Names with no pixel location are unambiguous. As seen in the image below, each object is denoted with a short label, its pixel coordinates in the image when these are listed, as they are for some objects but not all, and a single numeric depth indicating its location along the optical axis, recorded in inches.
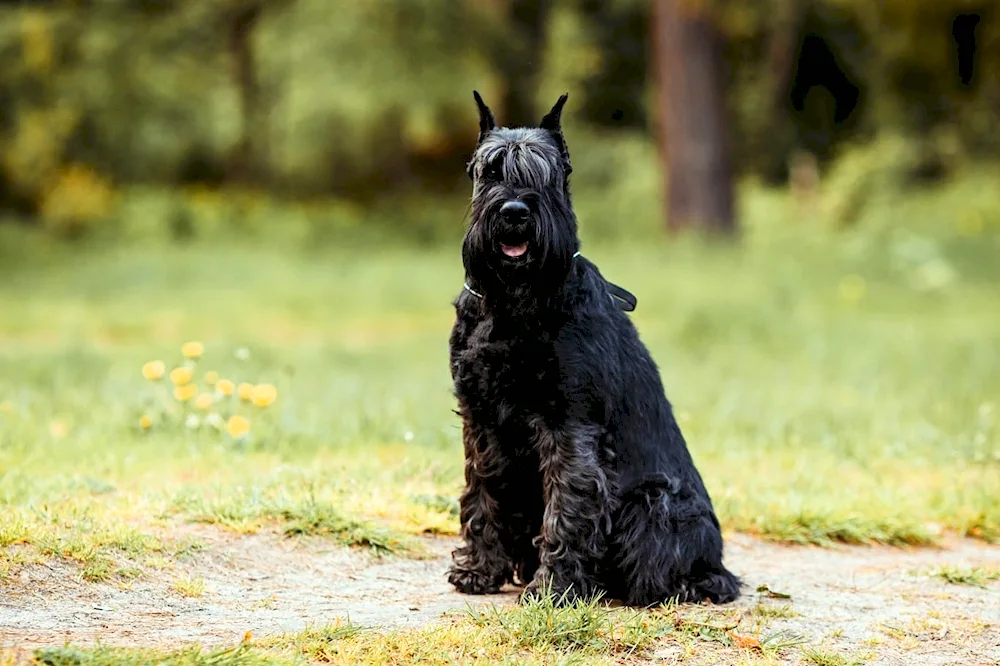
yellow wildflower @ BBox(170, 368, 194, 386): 612.1
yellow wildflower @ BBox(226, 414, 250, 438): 598.5
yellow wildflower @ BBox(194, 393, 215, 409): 622.2
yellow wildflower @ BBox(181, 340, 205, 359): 612.7
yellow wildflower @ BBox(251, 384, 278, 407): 596.1
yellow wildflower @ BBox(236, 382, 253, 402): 606.8
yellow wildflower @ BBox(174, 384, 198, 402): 628.7
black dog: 398.3
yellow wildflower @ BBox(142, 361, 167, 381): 593.8
